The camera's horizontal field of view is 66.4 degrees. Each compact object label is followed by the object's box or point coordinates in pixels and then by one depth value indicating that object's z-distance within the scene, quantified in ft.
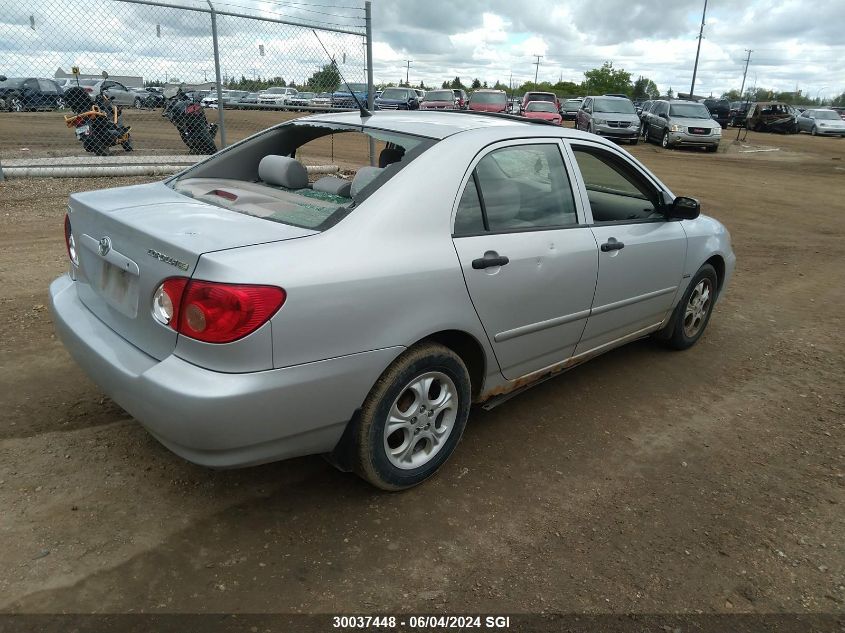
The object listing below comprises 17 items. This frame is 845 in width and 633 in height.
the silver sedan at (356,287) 7.54
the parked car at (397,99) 102.06
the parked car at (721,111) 123.54
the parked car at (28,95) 68.64
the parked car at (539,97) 91.66
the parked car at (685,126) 72.28
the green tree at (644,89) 264.42
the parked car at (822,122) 110.42
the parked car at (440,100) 90.57
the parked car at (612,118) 74.84
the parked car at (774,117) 115.13
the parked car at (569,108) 114.57
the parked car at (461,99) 101.52
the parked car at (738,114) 126.74
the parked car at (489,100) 83.76
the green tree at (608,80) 254.06
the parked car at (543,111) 74.70
